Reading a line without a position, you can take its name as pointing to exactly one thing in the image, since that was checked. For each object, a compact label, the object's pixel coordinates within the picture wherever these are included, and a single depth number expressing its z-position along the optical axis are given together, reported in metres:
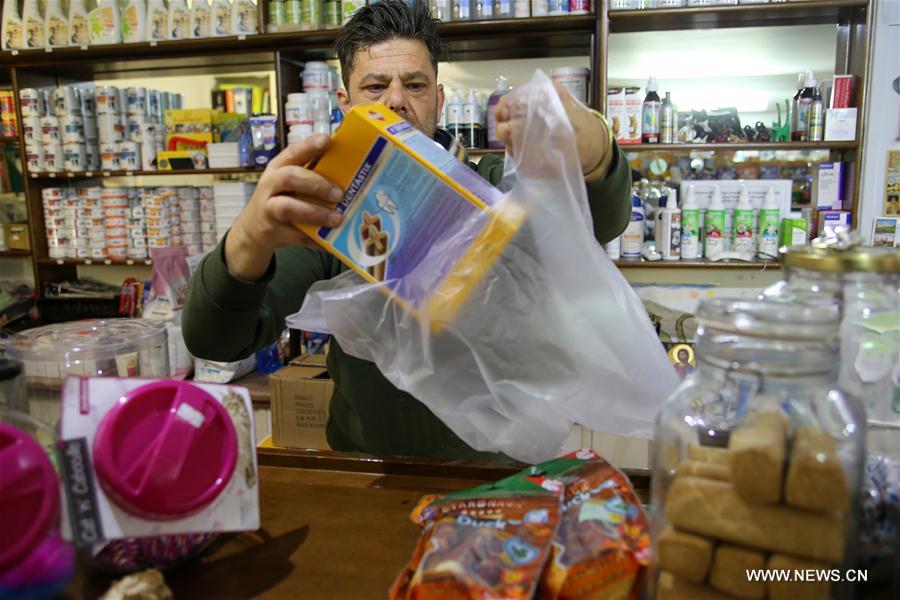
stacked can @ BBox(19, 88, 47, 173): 2.72
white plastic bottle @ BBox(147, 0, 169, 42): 2.57
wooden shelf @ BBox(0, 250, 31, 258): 2.92
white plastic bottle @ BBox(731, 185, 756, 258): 2.34
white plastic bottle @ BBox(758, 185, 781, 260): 2.33
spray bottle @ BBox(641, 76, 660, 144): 2.33
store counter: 0.60
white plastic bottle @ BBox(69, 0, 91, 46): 2.62
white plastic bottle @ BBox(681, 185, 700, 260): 2.38
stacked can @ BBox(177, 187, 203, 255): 2.71
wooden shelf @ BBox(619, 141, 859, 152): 2.25
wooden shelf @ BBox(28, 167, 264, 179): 2.61
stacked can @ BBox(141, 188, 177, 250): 2.70
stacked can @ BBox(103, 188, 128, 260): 2.75
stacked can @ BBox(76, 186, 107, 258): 2.78
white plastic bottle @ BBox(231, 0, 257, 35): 2.49
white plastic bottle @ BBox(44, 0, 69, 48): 2.65
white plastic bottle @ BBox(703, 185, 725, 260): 2.37
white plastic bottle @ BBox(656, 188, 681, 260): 2.39
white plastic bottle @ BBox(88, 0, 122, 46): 2.58
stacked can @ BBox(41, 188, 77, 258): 2.82
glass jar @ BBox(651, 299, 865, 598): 0.48
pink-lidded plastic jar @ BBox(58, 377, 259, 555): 0.54
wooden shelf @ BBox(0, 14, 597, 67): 2.30
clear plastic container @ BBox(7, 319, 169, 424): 0.73
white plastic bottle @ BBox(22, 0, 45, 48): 2.68
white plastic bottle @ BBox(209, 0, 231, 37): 2.52
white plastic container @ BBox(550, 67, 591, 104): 2.33
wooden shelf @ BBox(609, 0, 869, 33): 2.18
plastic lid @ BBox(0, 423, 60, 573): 0.45
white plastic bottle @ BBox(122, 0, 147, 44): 2.57
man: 0.78
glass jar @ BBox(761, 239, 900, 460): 0.57
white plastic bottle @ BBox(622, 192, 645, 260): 2.40
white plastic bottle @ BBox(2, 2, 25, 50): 2.68
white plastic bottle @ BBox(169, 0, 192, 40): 2.55
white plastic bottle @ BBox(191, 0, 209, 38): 2.54
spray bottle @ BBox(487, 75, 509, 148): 2.38
